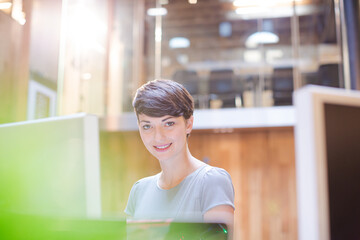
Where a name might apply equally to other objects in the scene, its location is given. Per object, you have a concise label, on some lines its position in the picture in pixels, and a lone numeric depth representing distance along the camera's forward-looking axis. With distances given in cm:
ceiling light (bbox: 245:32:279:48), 574
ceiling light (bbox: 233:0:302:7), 558
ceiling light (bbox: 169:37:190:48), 681
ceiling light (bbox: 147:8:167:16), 596
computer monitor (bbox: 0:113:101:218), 63
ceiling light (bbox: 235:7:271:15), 580
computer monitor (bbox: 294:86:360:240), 62
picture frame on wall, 264
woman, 106
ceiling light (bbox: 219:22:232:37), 674
